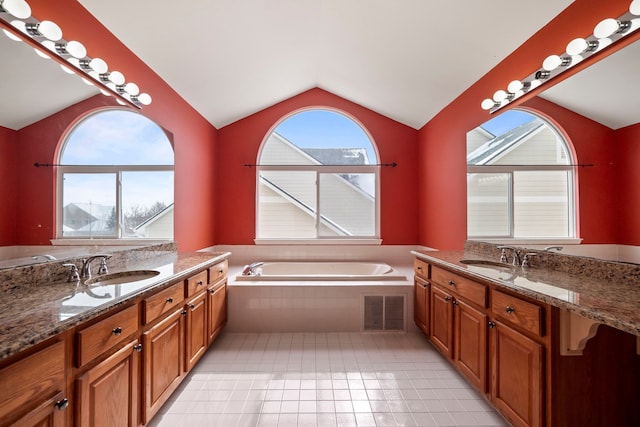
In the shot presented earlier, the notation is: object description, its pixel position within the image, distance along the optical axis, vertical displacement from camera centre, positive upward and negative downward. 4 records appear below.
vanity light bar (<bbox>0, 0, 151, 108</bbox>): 1.33 +0.90
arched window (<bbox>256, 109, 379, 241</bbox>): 3.95 +0.39
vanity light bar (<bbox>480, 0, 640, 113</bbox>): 1.38 +0.92
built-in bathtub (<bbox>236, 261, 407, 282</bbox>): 3.57 -0.67
